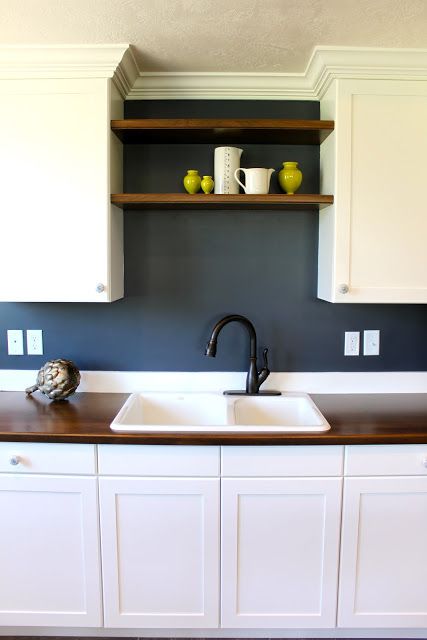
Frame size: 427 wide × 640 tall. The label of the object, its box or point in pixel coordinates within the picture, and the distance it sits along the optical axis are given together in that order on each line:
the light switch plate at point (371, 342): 2.13
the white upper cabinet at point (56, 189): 1.79
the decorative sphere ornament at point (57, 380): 1.94
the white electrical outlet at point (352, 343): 2.14
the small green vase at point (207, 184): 1.91
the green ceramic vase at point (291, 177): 1.94
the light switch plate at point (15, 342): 2.14
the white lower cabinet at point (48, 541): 1.63
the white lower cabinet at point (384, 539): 1.63
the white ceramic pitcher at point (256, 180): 1.87
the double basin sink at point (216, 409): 1.99
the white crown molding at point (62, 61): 1.74
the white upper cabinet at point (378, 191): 1.79
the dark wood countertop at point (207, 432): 1.59
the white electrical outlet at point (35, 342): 2.14
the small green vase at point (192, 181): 1.93
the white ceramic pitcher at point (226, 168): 1.90
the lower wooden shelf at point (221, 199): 1.82
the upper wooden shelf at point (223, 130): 1.82
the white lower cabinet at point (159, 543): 1.62
